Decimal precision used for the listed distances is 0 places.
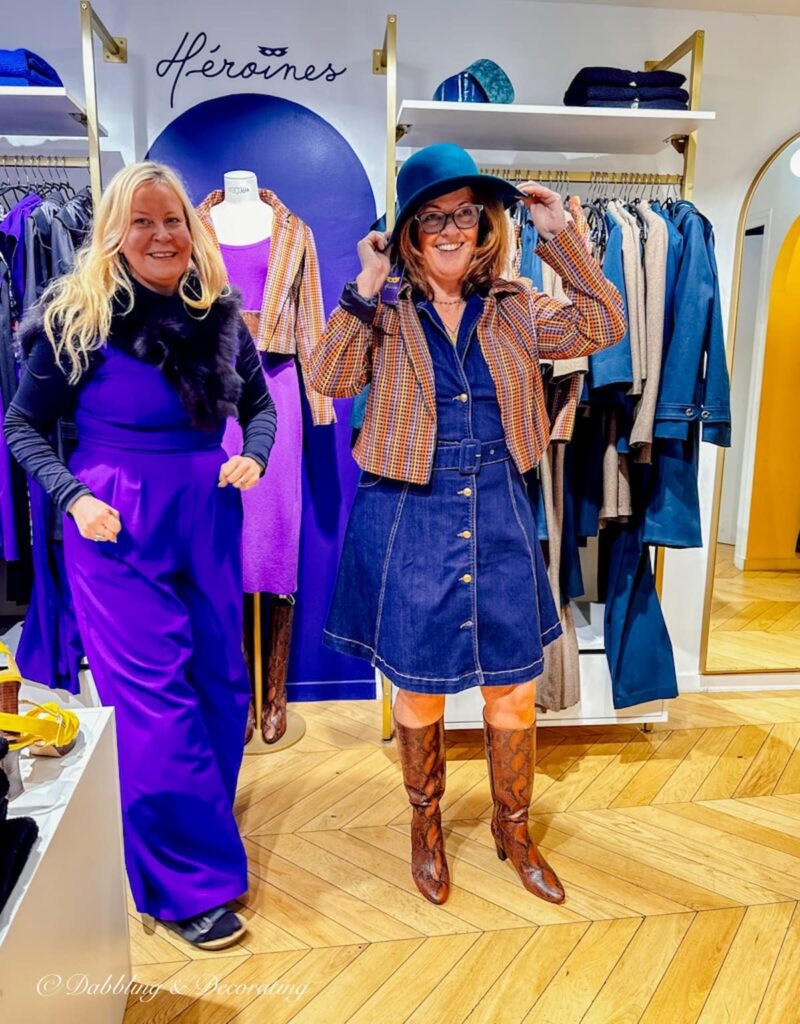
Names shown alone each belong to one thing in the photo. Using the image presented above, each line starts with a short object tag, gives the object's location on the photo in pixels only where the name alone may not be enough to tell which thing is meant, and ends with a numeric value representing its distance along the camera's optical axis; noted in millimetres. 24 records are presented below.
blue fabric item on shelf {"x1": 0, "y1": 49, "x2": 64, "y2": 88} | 2305
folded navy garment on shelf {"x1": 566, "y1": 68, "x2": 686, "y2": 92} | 2498
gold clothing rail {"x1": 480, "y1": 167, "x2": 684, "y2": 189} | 2621
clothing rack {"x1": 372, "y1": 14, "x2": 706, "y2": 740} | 2404
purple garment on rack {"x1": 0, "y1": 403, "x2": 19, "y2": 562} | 2348
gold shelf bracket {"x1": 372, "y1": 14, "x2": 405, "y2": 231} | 2355
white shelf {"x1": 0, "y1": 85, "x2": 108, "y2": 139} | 2270
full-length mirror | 3033
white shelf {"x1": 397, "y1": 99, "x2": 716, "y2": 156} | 2414
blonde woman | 1699
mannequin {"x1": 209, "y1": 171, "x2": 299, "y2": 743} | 2609
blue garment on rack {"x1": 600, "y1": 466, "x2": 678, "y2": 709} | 2631
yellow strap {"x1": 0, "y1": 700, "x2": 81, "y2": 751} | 1214
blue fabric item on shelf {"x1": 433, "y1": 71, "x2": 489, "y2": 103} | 2453
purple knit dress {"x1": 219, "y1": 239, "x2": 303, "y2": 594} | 2627
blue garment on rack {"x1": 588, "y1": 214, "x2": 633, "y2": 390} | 2354
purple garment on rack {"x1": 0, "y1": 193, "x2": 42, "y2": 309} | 2338
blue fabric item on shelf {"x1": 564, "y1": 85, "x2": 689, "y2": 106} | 2504
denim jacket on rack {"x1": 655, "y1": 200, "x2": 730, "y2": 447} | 2408
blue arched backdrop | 2766
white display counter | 1023
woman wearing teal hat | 1782
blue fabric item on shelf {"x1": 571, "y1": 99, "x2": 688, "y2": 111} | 2510
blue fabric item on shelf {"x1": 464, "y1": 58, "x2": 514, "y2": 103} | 2467
